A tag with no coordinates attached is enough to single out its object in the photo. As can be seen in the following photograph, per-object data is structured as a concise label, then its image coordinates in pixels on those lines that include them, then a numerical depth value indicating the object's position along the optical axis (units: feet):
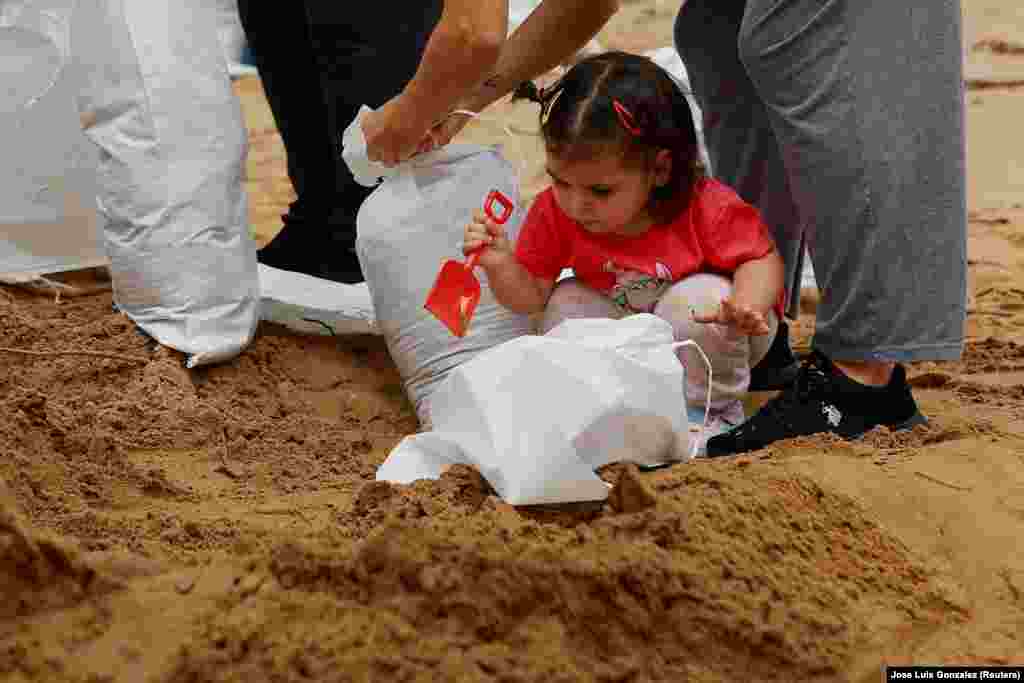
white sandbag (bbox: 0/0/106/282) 17.26
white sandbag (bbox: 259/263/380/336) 17.92
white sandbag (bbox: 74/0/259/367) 16.29
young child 14.01
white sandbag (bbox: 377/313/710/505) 12.09
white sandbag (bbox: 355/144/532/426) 15.75
